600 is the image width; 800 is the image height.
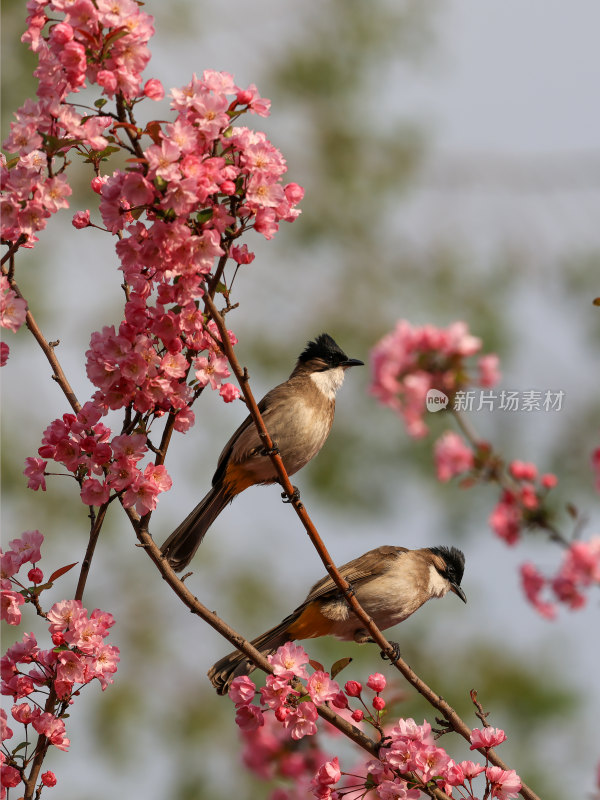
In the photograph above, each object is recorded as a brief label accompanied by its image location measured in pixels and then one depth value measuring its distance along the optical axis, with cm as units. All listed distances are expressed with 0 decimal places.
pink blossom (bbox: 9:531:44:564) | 507
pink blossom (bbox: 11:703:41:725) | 499
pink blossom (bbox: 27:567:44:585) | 503
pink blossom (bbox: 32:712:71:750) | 486
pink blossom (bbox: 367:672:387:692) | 572
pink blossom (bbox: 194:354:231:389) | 531
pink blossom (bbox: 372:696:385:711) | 554
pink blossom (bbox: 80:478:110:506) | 504
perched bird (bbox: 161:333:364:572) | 772
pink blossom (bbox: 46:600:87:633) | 491
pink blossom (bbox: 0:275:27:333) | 461
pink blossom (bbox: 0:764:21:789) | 469
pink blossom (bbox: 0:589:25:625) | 493
